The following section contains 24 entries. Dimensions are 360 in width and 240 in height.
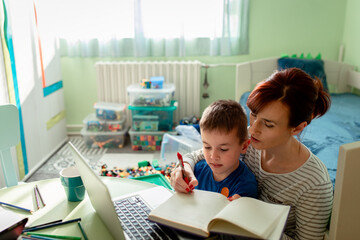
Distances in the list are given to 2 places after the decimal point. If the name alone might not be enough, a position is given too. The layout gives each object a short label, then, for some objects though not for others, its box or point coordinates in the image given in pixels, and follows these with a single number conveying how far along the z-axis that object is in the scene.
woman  0.97
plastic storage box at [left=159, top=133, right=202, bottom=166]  2.47
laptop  0.75
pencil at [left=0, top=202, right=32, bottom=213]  0.98
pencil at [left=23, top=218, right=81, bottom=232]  0.87
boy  1.00
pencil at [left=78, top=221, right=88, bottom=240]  0.85
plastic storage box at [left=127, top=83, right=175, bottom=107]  3.01
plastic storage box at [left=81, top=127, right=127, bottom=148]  3.12
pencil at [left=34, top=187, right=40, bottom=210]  1.00
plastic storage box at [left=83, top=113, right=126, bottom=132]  3.12
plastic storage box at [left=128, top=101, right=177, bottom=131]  3.04
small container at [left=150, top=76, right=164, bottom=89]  2.97
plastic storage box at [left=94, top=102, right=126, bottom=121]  3.09
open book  0.72
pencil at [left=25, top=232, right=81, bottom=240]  0.83
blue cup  1.01
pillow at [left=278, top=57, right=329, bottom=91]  2.83
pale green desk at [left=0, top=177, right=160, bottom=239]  0.89
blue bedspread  1.65
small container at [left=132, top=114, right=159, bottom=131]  3.04
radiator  3.19
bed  0.92
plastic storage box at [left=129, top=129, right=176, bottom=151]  3.05
